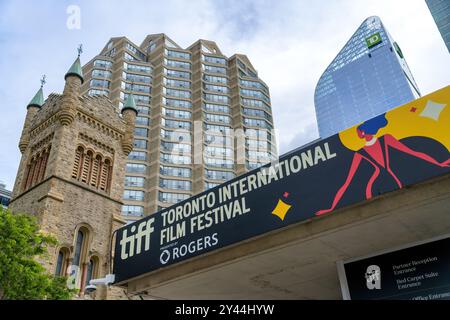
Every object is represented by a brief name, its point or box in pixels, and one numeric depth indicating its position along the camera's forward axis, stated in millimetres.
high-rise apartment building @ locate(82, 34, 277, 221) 79375
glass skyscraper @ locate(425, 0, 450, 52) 137975
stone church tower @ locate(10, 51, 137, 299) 30906
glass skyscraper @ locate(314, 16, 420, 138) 159500
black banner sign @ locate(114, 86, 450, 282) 6871
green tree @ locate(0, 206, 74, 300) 18672
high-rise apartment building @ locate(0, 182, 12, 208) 92562
